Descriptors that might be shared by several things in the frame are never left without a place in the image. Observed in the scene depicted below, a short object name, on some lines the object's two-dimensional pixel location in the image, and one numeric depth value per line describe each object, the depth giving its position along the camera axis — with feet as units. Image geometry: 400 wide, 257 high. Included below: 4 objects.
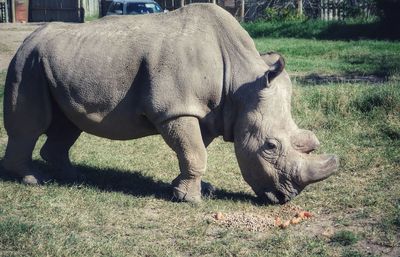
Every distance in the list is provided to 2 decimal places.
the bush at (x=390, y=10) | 63.93
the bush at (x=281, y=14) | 79.31
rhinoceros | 19.31
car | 79.36
